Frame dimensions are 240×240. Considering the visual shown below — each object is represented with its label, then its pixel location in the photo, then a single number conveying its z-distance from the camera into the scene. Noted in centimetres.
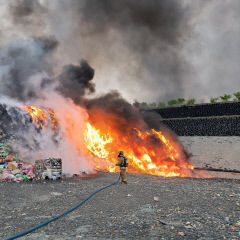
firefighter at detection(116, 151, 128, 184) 959
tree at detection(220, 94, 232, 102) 4534
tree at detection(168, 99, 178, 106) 5719
